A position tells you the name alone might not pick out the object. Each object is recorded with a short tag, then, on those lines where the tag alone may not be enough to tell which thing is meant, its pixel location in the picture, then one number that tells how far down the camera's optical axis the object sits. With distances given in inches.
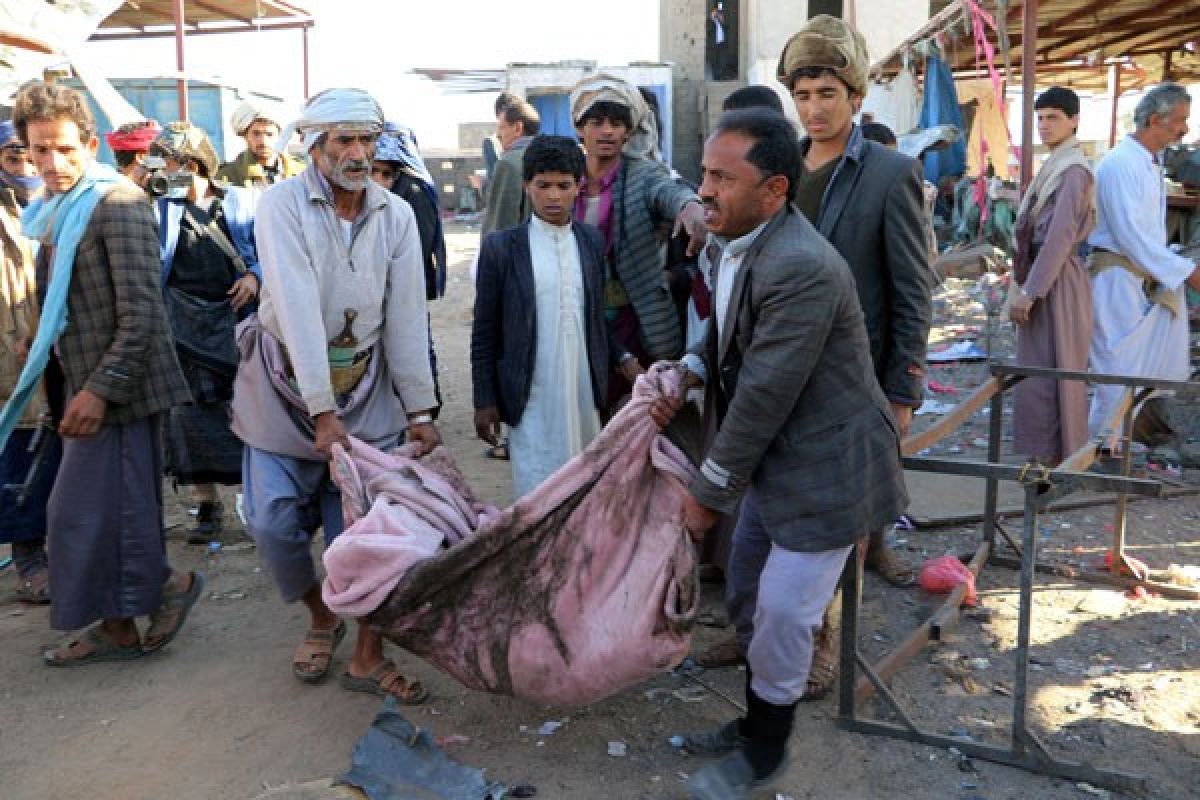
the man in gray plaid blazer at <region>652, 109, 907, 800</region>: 94.3
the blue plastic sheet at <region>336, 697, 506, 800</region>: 107.7
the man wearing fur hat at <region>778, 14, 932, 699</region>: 125.4
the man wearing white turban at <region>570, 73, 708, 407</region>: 150.9
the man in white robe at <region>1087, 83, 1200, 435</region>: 210.2
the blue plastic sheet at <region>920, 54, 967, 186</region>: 360.5
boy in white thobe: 140.1
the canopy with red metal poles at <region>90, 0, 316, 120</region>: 591.8
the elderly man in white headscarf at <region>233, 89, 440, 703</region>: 122.8
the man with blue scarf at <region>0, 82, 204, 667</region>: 130.5
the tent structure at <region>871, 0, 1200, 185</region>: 279.9
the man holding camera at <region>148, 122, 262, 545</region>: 187.9
